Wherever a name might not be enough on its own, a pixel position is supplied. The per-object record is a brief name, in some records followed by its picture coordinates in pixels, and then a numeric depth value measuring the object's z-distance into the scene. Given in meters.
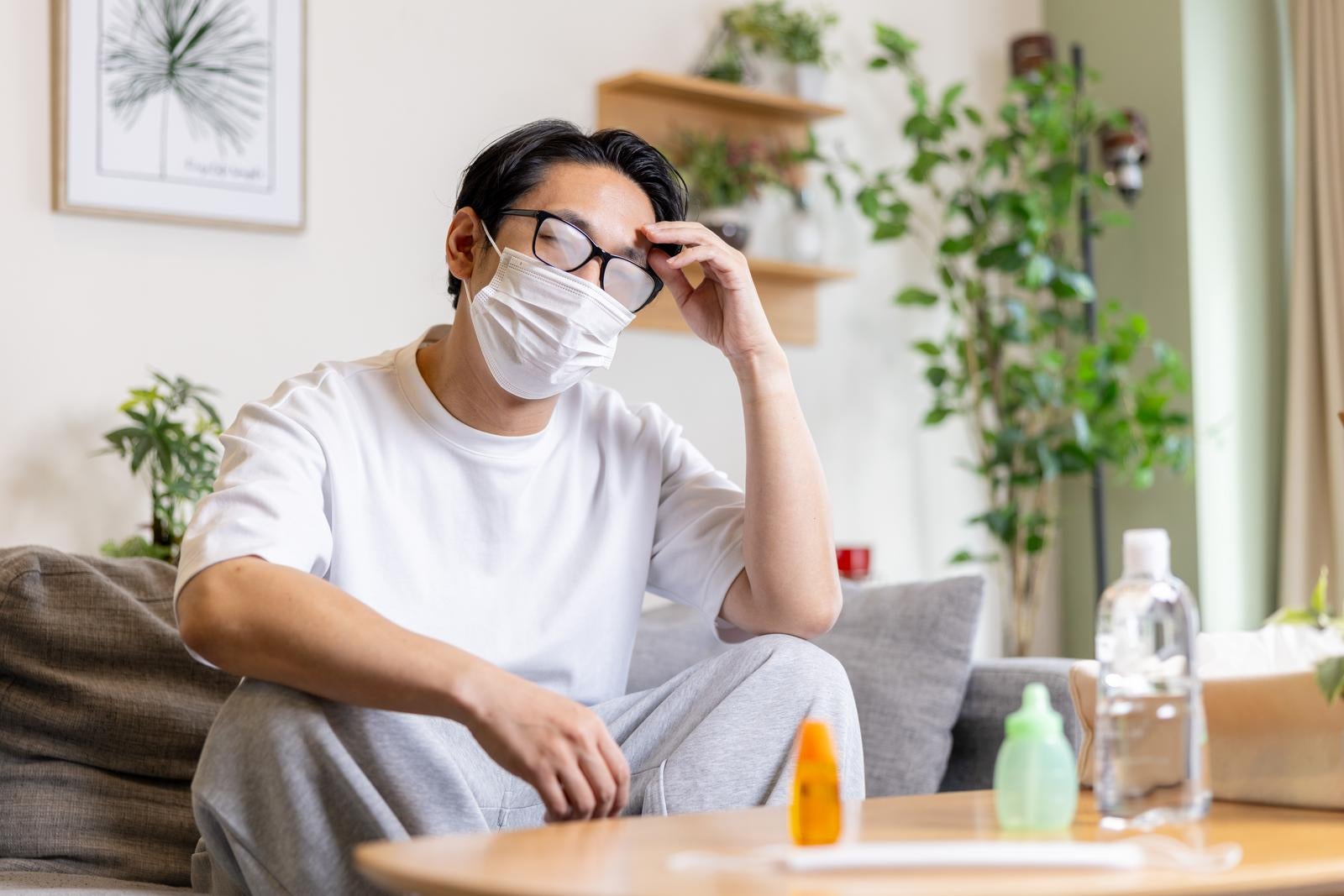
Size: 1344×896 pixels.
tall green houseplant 3.29
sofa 1.71
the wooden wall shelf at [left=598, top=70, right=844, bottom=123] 3.04
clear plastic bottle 1.08
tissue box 1.15
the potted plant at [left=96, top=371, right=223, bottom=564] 2.28
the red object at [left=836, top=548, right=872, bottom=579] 2.77
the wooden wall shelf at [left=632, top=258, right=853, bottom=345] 3.22
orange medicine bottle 0.96
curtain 3.43
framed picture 2.49
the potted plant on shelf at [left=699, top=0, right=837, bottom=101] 3.24
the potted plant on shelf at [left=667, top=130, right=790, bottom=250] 3.12
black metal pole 3.43
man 1.20
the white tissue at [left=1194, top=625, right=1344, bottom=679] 1.31
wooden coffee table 0.81
